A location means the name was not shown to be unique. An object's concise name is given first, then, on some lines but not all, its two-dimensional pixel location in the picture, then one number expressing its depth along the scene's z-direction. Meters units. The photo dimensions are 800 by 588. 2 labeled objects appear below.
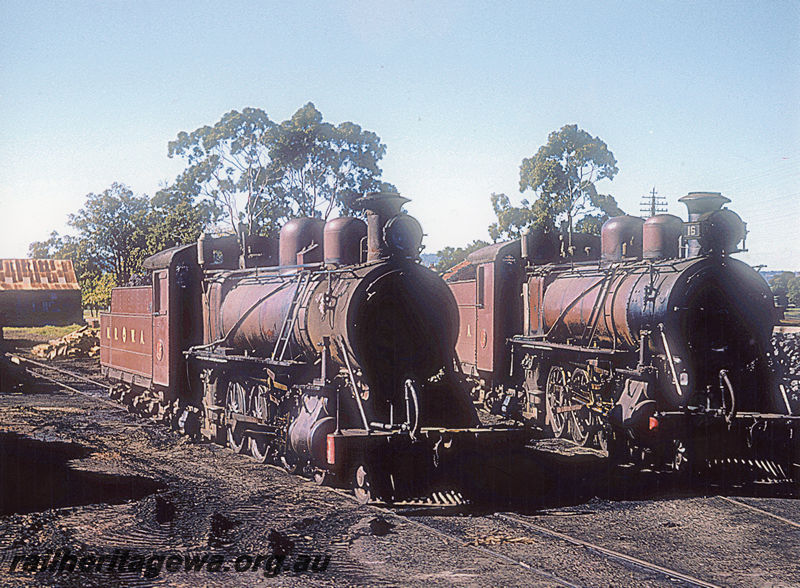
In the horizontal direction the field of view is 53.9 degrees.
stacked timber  30.11
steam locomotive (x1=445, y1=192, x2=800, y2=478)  10.20
